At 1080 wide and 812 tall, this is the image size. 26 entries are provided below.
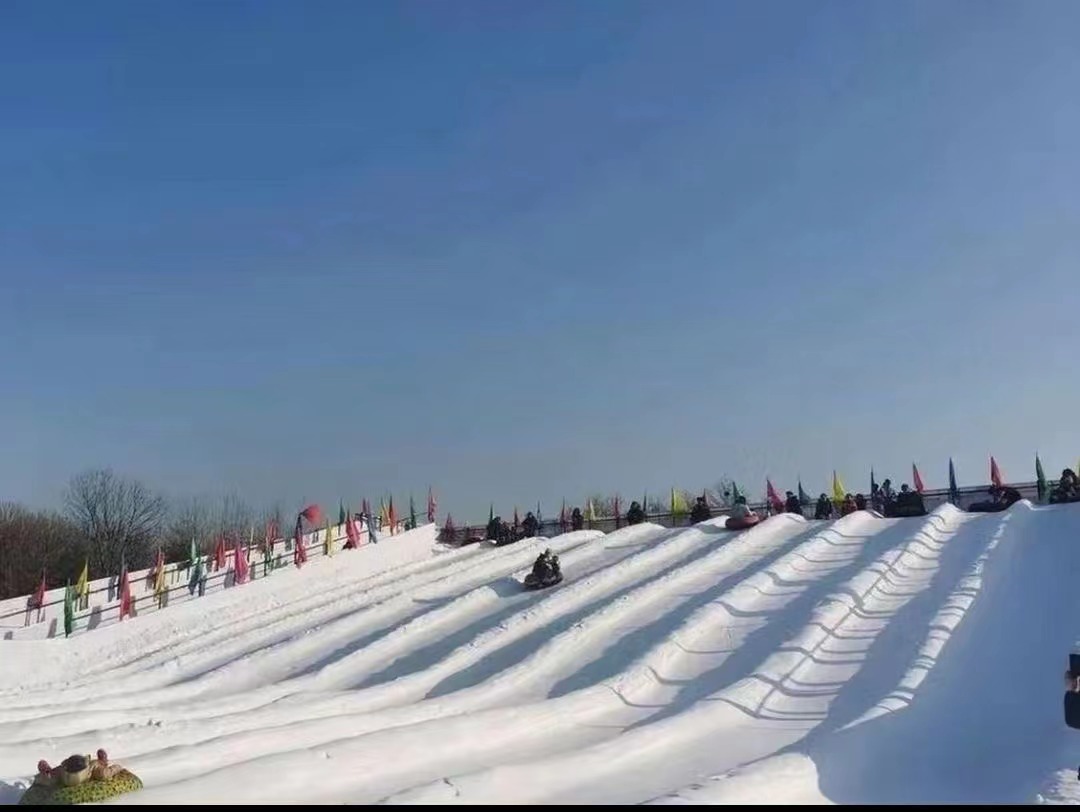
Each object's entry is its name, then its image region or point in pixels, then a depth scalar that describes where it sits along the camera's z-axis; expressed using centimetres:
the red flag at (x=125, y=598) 1700
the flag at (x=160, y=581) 1781
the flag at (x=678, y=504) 2728
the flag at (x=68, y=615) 1614
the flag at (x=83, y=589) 1722
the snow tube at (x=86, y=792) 649
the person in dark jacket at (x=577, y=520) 2648
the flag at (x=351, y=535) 2194
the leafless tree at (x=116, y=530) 4178
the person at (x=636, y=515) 2488
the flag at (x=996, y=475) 2392
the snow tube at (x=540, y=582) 1686
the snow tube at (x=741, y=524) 2088
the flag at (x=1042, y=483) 2330
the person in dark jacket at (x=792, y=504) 2428
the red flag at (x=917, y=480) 2694
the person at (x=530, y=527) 2498
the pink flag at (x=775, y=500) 2498
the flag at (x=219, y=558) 2020
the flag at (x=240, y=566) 1909
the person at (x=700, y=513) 2389
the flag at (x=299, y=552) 2031
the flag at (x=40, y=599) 1798
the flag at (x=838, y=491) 2634
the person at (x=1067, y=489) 2033
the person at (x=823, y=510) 2344
